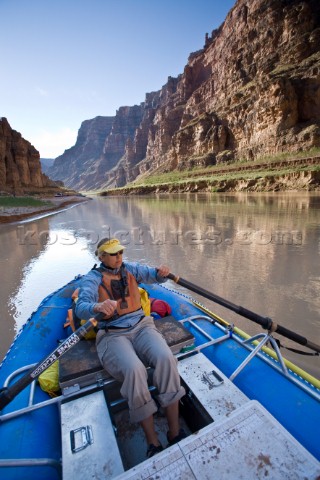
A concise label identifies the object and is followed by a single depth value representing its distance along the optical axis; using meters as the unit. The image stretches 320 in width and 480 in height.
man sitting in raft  1.92
